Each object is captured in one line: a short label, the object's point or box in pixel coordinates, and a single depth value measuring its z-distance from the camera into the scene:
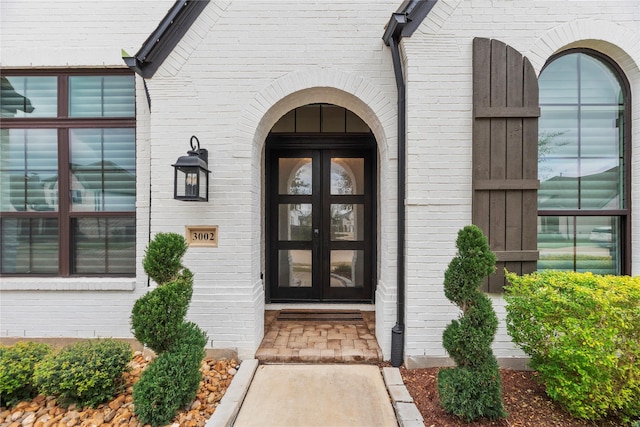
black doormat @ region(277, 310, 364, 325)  3.96
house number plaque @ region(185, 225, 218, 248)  3.13
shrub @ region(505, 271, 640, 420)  2.21
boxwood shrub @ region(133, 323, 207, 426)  2.17
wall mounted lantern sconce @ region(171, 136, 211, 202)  2.84
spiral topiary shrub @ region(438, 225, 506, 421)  2.17
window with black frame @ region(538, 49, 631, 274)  3.23
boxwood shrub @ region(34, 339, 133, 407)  2.34
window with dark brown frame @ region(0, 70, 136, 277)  3.61
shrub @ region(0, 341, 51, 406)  2.42
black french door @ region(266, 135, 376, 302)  4.54
